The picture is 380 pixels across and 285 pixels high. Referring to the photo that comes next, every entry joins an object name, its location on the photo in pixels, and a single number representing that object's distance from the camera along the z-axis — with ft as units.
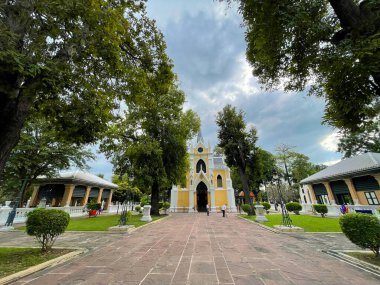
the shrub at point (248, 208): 67.61
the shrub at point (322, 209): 59.00
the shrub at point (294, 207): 70.64
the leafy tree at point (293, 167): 144.77
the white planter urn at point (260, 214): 48.96
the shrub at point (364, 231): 16.71
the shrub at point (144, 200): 135.99
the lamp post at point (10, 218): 42.04
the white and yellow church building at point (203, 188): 108.99
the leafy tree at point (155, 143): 59.52
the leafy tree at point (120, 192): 119.14
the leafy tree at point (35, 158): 55.83
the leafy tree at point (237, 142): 69.31
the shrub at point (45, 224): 18.93
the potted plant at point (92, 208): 65.82
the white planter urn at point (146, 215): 50.84
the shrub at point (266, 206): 89.10
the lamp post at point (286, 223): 34.82
